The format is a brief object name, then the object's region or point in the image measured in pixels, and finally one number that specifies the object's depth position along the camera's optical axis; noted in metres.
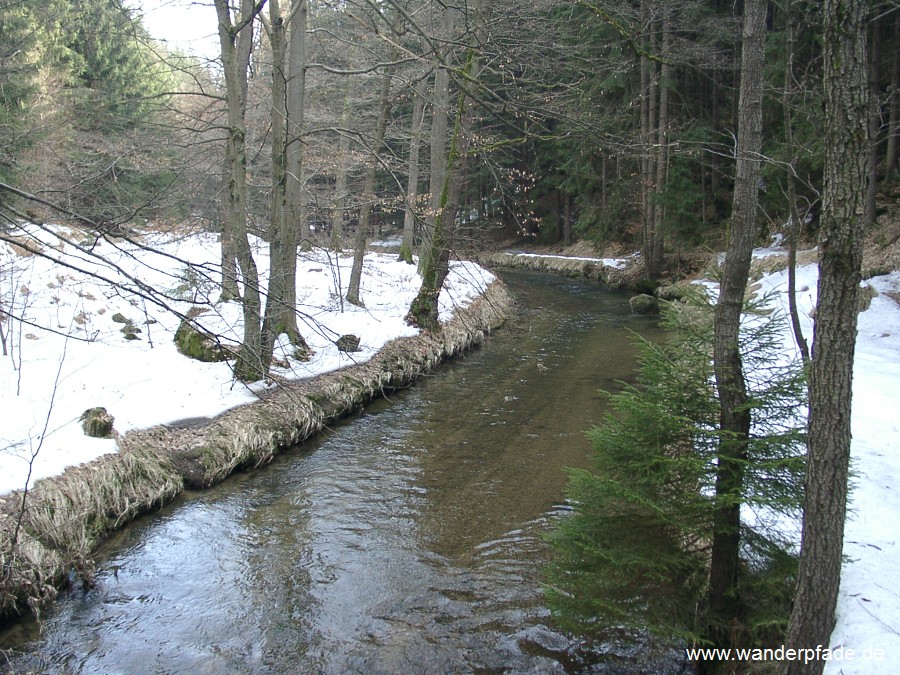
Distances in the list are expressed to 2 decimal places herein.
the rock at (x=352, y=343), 9.98
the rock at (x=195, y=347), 9.10
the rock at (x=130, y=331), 9.42
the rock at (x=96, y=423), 6.36
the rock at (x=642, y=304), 17.67
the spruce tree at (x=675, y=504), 3.58
